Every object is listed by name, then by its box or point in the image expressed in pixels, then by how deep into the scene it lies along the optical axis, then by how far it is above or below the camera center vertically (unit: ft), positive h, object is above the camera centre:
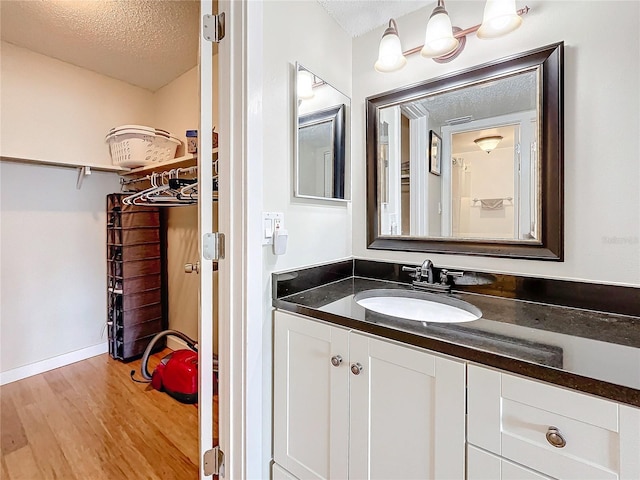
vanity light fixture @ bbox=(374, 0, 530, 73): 3.70 +2.62
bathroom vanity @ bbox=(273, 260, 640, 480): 2.20 -1.33
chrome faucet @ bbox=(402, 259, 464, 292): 4.52 -0.65
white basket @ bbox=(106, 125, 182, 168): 7.75 +2.27
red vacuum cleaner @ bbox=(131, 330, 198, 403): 6.58 -3.06
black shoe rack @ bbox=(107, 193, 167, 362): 8.41 -1.18
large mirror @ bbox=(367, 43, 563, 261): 3.91 +1.05
